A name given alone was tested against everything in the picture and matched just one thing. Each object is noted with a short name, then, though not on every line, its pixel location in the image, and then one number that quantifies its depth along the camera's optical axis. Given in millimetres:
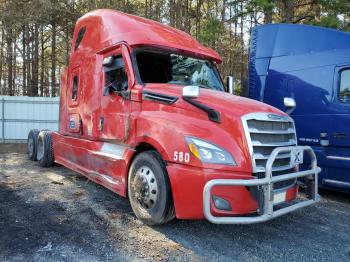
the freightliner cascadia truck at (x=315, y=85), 7078
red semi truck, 4410
